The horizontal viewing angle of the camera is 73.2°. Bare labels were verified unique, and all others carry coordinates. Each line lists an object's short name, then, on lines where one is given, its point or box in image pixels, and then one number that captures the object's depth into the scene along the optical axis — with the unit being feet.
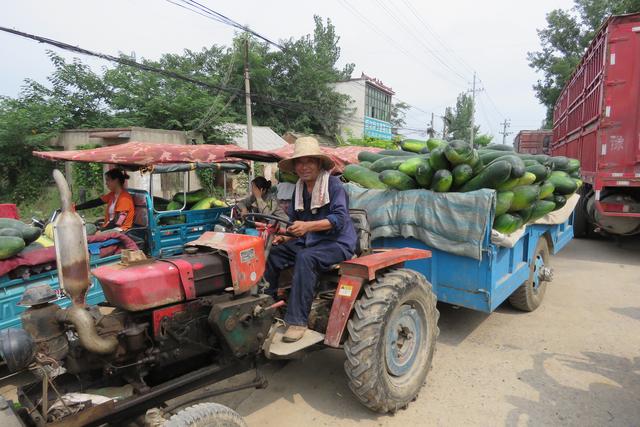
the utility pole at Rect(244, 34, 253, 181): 51.44
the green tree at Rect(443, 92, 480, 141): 179.83
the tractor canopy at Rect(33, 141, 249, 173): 19.49
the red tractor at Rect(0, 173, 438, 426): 6.19
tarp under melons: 11.98
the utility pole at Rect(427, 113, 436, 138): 118.42
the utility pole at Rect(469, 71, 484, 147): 113.91
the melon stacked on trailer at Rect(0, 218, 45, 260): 12.00
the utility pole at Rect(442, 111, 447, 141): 148.29
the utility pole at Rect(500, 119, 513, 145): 213.66
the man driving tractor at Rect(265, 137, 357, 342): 9.30
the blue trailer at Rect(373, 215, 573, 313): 12.02
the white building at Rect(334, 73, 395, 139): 113.39
